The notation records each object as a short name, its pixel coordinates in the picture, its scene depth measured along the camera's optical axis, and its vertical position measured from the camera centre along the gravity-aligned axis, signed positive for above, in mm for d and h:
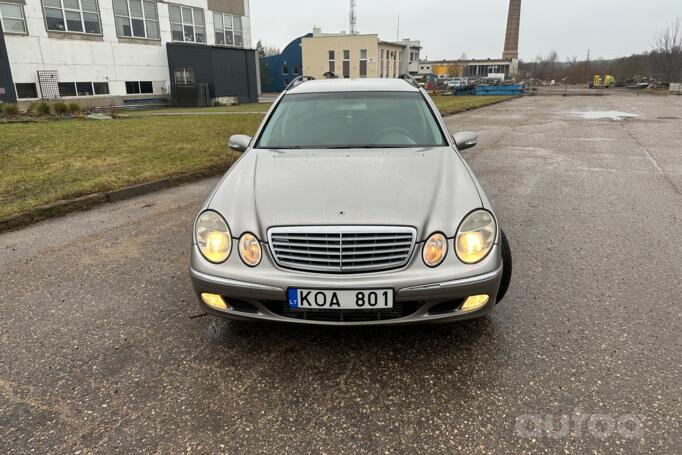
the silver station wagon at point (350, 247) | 2400 -827
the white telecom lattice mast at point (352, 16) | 94062 +13660
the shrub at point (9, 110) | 17297 -697
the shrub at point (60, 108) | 18766 -699
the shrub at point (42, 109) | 18312 -710
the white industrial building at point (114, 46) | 21922 +2303
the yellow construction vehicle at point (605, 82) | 68475 +187
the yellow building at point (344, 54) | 62312 +4211
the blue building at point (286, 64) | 64812 +3168
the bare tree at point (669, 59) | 56188 +2735
